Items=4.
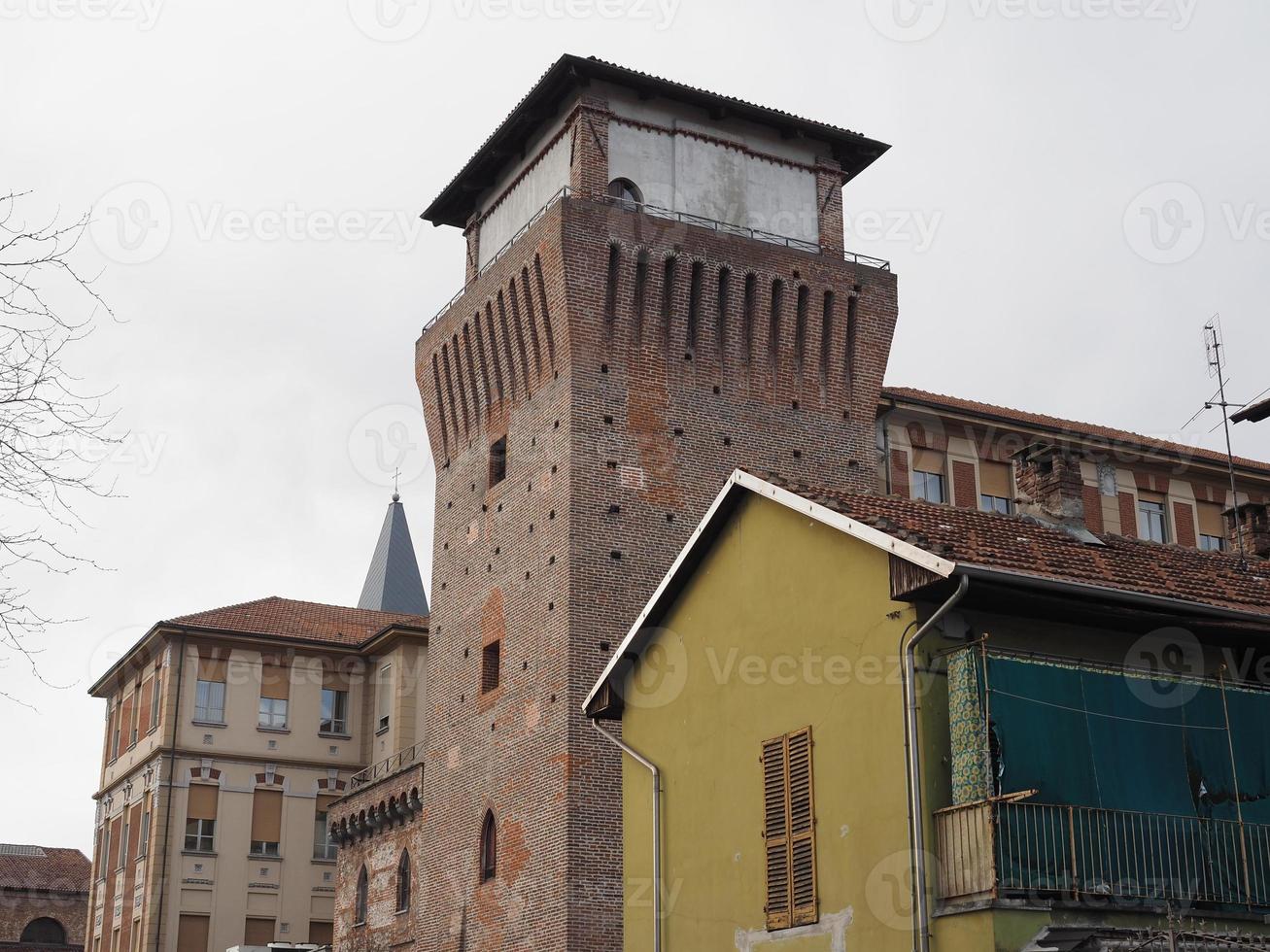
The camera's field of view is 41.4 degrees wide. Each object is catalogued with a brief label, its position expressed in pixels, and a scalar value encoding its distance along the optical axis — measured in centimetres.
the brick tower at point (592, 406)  3028
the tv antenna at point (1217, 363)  2736
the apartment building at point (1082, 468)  3778
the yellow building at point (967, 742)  1599
